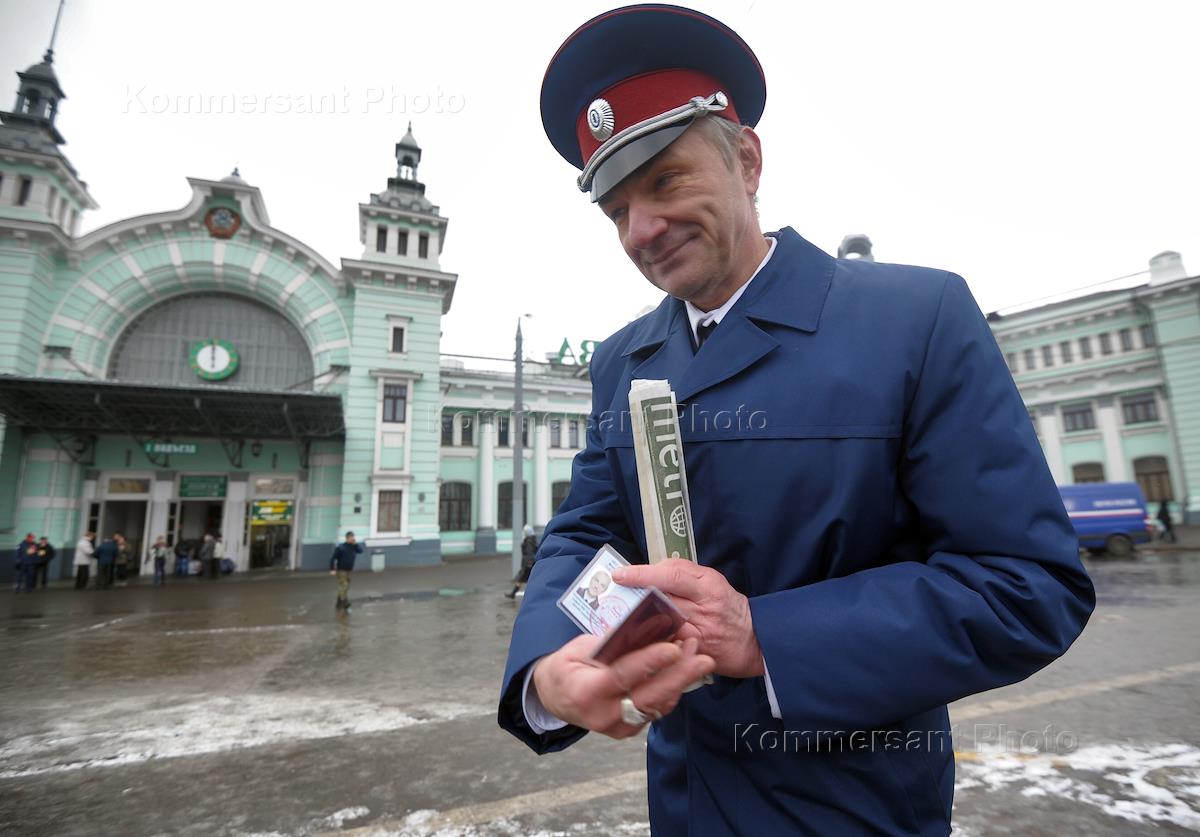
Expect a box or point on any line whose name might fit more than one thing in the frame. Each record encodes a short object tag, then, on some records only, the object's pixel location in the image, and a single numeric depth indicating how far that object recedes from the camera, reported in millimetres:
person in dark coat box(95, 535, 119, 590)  15977
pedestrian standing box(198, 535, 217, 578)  18562
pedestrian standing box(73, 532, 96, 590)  15750
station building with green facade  18234
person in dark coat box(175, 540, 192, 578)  19234
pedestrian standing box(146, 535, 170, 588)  16969
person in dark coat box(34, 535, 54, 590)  15773
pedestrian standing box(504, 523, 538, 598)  12728
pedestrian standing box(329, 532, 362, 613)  11469
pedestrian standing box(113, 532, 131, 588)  17219
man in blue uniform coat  897
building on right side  23719
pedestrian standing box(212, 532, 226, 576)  18625
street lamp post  15039
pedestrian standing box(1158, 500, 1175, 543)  19312
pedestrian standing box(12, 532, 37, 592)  15086
